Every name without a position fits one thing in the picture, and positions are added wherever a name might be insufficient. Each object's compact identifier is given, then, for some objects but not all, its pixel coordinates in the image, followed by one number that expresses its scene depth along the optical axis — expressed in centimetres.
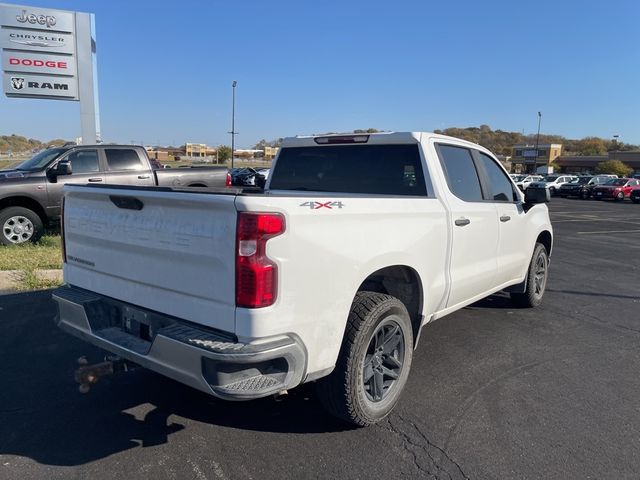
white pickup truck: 262
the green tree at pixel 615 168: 6919
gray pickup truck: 915
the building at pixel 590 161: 7812
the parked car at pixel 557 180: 4184
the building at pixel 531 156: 9244
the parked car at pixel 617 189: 3675
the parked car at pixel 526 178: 4149
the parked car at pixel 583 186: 3891
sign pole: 1652
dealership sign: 1614
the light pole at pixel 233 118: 4236
